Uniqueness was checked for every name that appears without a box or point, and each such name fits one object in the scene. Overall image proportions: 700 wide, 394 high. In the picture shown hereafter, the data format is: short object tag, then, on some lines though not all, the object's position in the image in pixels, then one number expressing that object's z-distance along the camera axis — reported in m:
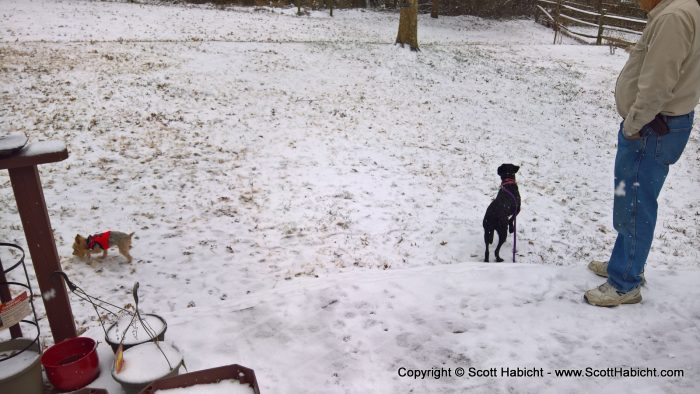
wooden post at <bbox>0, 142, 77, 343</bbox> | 2.52
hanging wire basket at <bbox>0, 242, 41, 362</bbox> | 2.37
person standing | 2.96
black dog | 4.95
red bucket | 2.57
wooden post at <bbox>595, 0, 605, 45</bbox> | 19.73
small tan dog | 4.58
